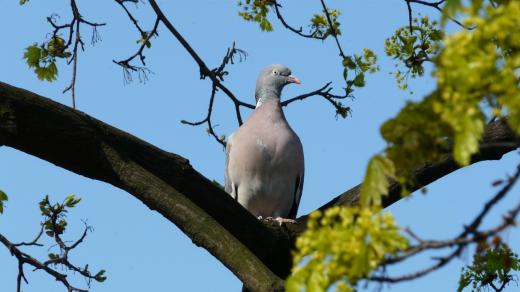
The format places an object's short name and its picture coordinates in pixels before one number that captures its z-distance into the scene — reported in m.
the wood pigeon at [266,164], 14.17
